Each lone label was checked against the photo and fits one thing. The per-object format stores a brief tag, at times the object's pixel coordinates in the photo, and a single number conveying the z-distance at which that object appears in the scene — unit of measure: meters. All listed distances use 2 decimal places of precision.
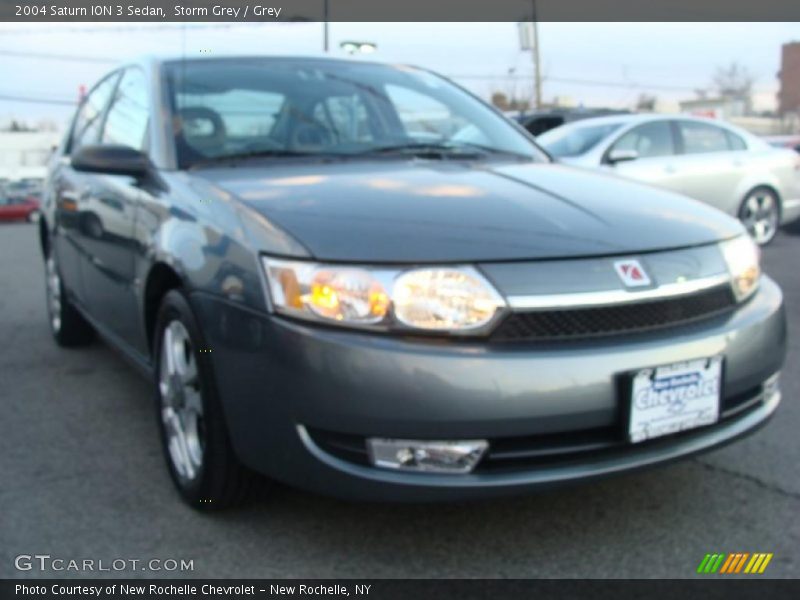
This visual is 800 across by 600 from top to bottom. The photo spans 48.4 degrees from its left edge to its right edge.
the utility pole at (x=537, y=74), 33.91
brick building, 67.06
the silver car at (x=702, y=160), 8.69
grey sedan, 2.24
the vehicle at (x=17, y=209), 26.38
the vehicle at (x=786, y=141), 11.18
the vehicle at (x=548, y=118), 12.07
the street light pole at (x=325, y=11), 9.39
